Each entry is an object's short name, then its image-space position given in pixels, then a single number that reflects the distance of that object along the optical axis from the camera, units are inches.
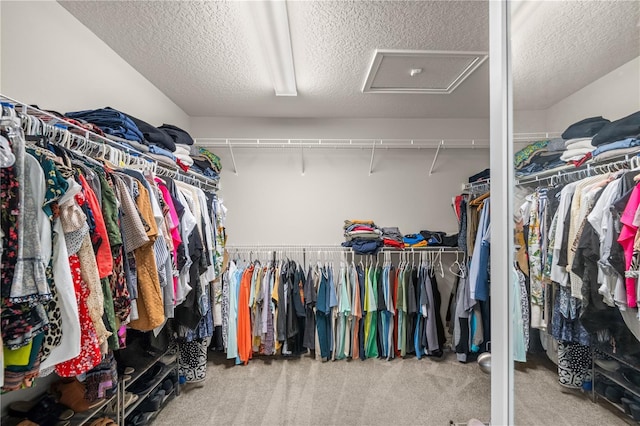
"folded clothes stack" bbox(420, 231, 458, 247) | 118.2
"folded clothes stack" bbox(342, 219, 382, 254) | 111.3
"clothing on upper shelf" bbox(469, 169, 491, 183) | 113.8
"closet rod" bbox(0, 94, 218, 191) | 40.7
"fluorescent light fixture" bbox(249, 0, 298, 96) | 57.0
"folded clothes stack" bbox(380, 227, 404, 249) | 114.9
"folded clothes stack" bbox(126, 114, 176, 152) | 74.5
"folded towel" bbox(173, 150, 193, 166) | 86.8
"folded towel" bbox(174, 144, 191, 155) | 88.0
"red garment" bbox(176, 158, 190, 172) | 84.0
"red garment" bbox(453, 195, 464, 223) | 119.4
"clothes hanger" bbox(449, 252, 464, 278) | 113.3
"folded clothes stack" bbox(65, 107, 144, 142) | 60.8
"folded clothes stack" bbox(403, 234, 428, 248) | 116.5
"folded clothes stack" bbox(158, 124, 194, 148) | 89.7
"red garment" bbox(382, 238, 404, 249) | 114.7
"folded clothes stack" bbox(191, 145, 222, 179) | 102.3
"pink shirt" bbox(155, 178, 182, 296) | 63.9
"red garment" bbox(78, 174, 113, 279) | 42.2
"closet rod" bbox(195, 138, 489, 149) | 120.6
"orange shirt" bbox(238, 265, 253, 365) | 104.2
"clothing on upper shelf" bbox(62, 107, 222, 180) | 61.4
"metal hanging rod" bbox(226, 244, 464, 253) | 116.3
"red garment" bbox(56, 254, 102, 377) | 38.1
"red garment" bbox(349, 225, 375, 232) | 115.8
